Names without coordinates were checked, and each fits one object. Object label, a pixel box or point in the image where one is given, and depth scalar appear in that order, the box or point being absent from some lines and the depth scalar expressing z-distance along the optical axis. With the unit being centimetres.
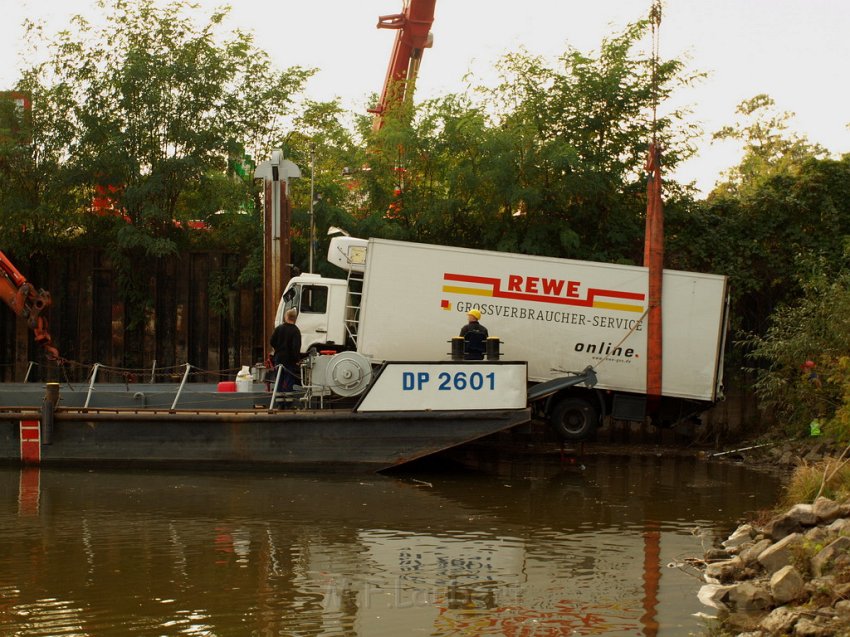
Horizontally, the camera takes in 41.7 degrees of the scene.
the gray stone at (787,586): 882
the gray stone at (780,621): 802
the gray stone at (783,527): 1058
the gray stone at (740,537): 1134
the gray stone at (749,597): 902
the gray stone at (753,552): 1011
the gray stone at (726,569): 1009
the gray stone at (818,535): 976
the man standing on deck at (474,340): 1791
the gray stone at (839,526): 968
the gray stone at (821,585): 848
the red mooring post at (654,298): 1881
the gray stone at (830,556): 898
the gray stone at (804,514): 1052
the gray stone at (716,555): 1102
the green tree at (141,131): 2423
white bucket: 1864
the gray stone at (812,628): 769
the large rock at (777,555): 963
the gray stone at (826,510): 1036
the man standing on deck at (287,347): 1767
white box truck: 1897
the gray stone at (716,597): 930
